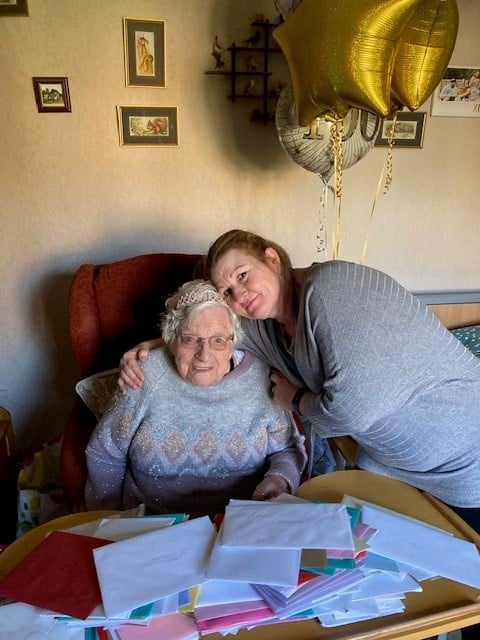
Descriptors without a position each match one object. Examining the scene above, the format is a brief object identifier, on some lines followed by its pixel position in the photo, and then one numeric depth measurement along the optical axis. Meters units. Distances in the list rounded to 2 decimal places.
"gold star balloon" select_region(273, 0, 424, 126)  1.40
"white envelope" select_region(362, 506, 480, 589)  1.03
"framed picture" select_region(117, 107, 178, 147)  1.99
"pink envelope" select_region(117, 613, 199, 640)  0.89
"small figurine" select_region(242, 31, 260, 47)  1.97
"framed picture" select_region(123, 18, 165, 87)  1.91
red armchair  1.74
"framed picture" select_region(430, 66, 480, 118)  2.22
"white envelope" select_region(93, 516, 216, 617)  0.93
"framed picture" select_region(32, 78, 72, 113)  1.89
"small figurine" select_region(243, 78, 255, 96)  2.03
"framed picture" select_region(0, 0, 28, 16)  1.81
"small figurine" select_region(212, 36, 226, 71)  1.97
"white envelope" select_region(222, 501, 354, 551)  1.01
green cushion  2.45
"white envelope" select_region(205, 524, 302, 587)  0.94
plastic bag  1.84
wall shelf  1.98
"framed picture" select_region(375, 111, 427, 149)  2.22
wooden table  0.93
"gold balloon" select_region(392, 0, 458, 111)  1.58
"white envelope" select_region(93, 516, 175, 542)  1.10
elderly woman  1.46
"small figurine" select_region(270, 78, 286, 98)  2.05
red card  0.93
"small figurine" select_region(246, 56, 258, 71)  2.00
